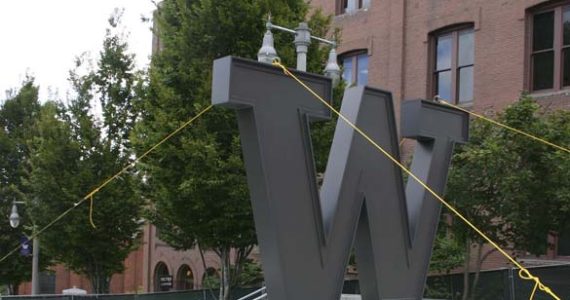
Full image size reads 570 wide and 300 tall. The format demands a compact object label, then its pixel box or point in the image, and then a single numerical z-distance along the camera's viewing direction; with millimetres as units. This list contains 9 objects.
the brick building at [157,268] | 28500
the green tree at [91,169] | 19031
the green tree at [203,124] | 13125
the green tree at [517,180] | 12172
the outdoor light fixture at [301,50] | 10047
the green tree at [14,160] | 25547
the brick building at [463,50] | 17578
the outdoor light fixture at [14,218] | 21594
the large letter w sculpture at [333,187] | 6820
